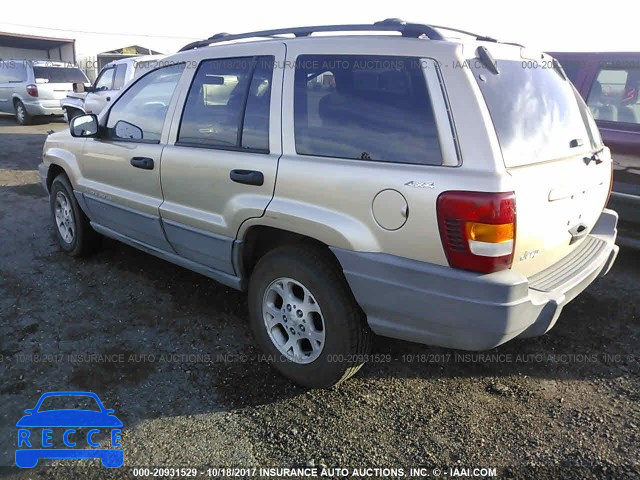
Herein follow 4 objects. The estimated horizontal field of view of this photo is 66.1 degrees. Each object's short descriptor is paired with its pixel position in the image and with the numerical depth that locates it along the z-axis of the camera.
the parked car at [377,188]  2.19
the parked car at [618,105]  4.38
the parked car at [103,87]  10.55
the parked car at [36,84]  14.27
